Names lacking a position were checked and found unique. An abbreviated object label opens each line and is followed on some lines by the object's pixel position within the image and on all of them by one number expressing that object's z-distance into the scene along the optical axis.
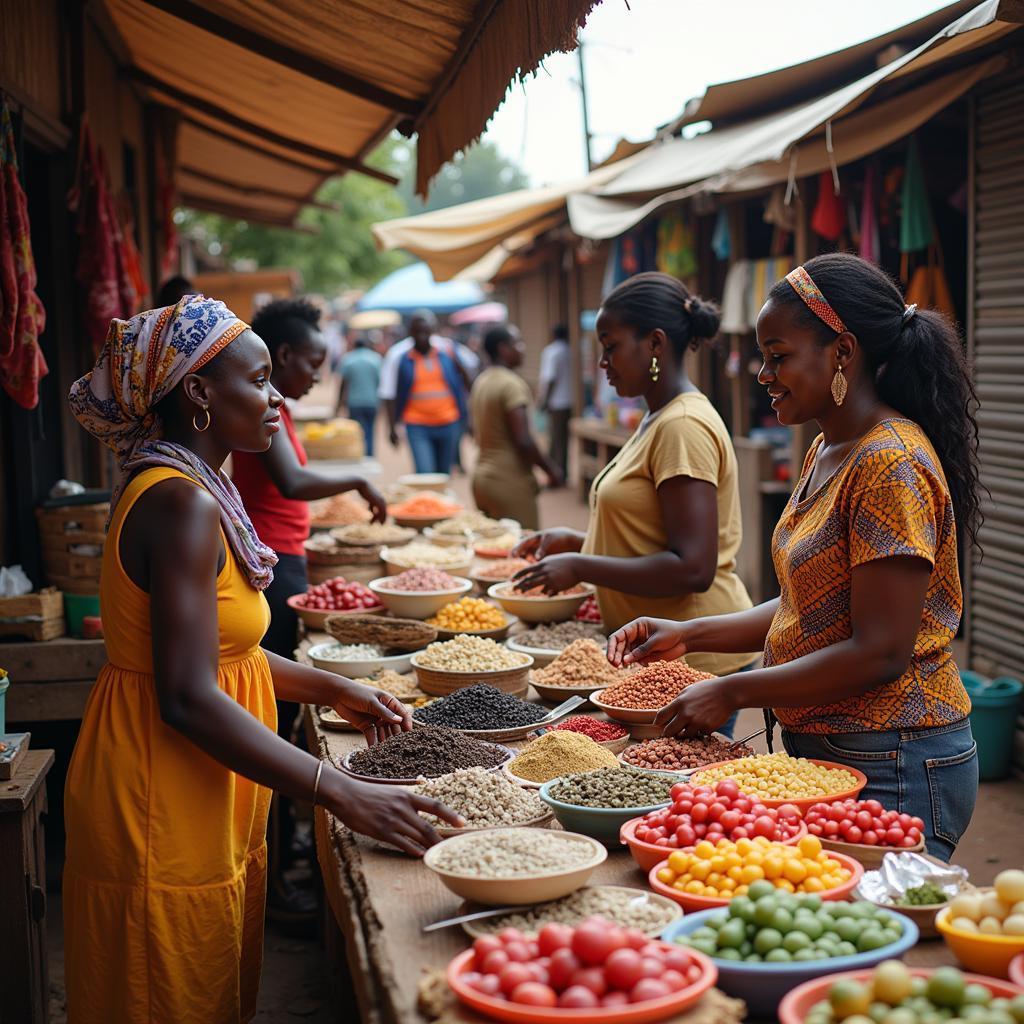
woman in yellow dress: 2.33
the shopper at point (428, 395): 12.39
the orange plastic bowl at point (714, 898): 2.08
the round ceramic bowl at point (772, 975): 1.81
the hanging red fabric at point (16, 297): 4.45
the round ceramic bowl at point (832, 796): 2.47
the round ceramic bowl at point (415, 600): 4.77
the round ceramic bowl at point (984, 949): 1.84
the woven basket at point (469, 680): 3.72
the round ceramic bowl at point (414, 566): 5.59
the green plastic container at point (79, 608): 5.10
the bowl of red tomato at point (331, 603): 4.86
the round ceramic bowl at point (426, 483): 8.96
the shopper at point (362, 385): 17.08
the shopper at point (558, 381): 18.03
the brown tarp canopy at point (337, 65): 4.17
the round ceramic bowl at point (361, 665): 4.08
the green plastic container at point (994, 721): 6.08
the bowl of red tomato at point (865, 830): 2.29
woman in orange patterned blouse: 2.52
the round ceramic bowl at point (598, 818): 2.49
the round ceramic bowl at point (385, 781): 2.76
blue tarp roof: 28.00
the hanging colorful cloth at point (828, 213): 7.90
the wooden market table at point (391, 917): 2.00
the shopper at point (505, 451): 8.92
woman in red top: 5.00
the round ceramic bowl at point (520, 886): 2.09
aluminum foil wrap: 2.13
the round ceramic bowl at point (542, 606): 4.70
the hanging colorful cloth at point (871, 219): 7.52
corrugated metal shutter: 6.02
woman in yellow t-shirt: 3.82
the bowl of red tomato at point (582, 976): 1.70
